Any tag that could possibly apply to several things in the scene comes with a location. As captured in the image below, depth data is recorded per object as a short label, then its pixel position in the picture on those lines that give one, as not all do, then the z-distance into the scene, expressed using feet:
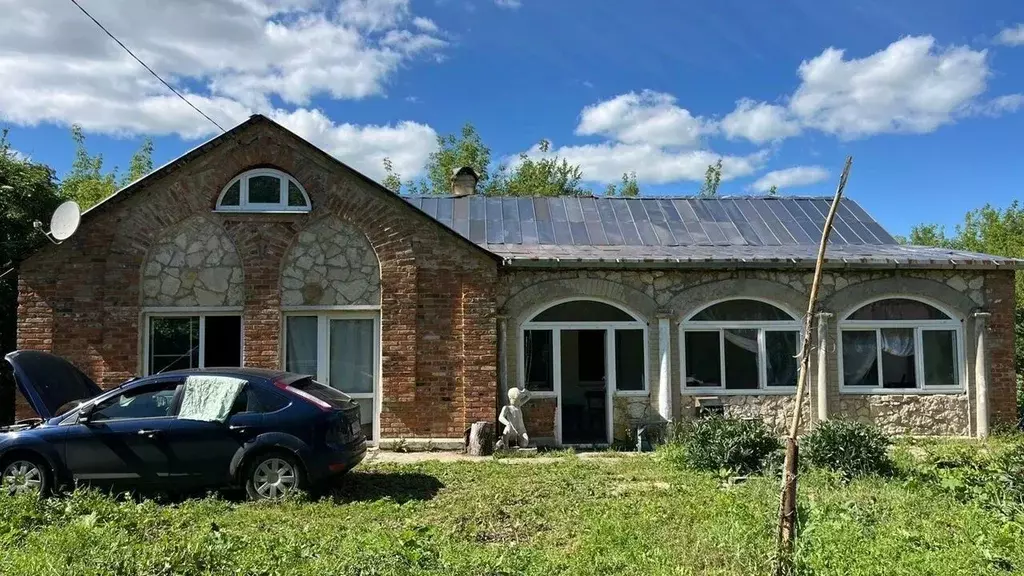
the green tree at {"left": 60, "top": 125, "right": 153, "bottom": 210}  101.96
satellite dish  34.88
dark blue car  24.81
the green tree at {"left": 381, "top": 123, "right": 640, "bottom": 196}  124.06
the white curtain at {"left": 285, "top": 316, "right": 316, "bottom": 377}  37.11
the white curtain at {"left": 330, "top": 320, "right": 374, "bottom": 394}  37.24
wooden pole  15.52
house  36.14
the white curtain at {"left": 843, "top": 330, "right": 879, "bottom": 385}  38.83
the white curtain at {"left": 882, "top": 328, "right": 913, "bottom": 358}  39.06
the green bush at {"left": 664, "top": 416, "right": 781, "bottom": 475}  28.71
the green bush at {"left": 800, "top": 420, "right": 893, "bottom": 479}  27.81
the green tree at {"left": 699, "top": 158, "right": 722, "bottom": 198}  138.72
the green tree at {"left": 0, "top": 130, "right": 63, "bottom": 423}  40.32
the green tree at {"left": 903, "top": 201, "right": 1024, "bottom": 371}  108.58
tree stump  34.99
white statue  35.73
